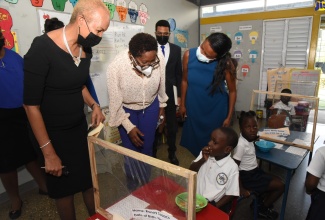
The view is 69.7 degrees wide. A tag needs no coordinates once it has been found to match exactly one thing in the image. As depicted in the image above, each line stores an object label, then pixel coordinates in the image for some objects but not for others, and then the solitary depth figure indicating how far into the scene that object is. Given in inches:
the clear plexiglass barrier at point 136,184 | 29.9
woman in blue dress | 74.4
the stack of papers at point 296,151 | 75.6
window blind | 170.6
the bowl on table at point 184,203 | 30.9
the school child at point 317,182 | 52.7
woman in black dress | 39.9
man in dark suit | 105.2
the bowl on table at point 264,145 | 76.5
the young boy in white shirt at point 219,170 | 53.9
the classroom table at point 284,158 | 67.2
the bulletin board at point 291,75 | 164.2
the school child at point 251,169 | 71.0
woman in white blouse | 57.5
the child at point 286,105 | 96.8
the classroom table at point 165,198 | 34.4
